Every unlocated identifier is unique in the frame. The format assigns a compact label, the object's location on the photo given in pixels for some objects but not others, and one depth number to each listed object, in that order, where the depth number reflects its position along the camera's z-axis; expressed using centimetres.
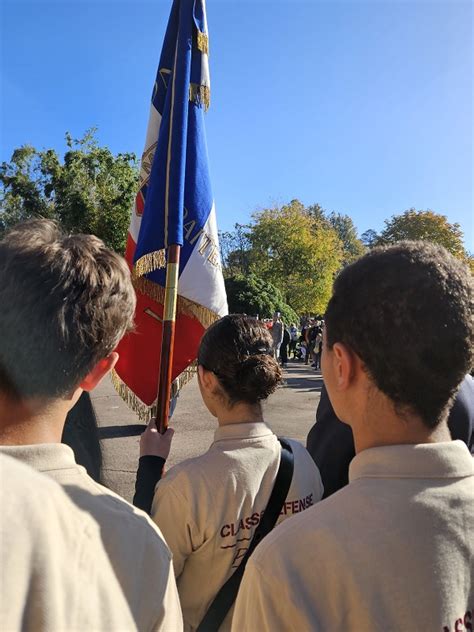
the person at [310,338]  1741
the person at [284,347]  1656
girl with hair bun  152
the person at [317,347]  1569
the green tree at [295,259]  2877
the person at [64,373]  85
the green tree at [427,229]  3247
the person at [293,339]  2177
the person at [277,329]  1501
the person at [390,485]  84
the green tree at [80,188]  2141
